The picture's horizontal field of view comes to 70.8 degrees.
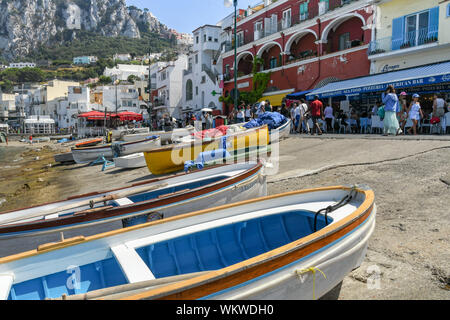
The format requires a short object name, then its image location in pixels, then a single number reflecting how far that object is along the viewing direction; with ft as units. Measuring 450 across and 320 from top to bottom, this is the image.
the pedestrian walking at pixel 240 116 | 62.59
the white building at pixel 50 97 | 235.81
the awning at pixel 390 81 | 46.46
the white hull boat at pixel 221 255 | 8.52
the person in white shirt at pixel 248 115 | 65.89
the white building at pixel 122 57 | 453.99
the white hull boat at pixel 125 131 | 75.83
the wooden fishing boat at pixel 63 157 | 66.80
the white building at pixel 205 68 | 127.65
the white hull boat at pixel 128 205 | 15.39
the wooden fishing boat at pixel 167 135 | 63.98
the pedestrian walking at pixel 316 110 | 49.26
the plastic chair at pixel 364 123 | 53.52
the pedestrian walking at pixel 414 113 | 40.14
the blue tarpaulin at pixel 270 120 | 48.78
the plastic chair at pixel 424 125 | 47.05
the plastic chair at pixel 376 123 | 49.70
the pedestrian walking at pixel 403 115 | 42.16
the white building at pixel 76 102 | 200.03
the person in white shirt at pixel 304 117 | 53.23
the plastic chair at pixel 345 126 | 57.92
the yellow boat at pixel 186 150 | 37.65
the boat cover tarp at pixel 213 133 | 42.47
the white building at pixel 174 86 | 164.66
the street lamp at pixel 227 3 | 60.26
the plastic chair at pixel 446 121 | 41.93
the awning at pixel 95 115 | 106.18
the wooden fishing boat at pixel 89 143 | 66.64
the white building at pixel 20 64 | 452.51
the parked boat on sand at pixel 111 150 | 56.70
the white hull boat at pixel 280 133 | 46.85
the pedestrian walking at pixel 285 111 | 66.37
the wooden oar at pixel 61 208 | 17.31
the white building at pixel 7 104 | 271.90
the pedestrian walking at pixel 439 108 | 42.11
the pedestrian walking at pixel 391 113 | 36.78
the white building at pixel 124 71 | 285.23
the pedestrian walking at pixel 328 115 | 57.82
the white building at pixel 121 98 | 200.03
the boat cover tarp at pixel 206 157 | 31.17
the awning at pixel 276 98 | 89.48
